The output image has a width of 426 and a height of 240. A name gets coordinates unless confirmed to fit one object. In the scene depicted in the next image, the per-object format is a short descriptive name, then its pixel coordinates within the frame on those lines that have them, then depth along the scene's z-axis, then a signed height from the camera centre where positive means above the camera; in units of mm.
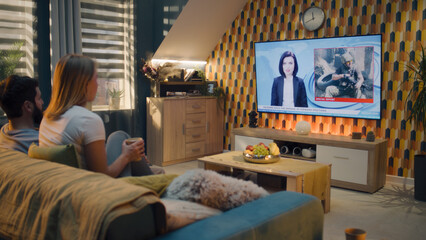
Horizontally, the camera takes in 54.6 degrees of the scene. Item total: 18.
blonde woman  1845 -147
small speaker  4730 -520
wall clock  5293 +925
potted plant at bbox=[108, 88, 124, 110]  5594 -133
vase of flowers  5801 +202
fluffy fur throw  1454 -362
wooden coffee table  3482 -717
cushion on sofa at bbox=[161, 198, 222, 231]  1311 -411
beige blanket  1188 -359
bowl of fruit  3893 -620
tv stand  4422 -766
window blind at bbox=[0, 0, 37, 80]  4500 +630
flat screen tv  4828 +168
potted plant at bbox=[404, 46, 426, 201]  4129 -246
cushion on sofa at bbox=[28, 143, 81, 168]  1752 -286
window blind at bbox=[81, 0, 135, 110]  5301 +595
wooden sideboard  5719 -570
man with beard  2344 -129
